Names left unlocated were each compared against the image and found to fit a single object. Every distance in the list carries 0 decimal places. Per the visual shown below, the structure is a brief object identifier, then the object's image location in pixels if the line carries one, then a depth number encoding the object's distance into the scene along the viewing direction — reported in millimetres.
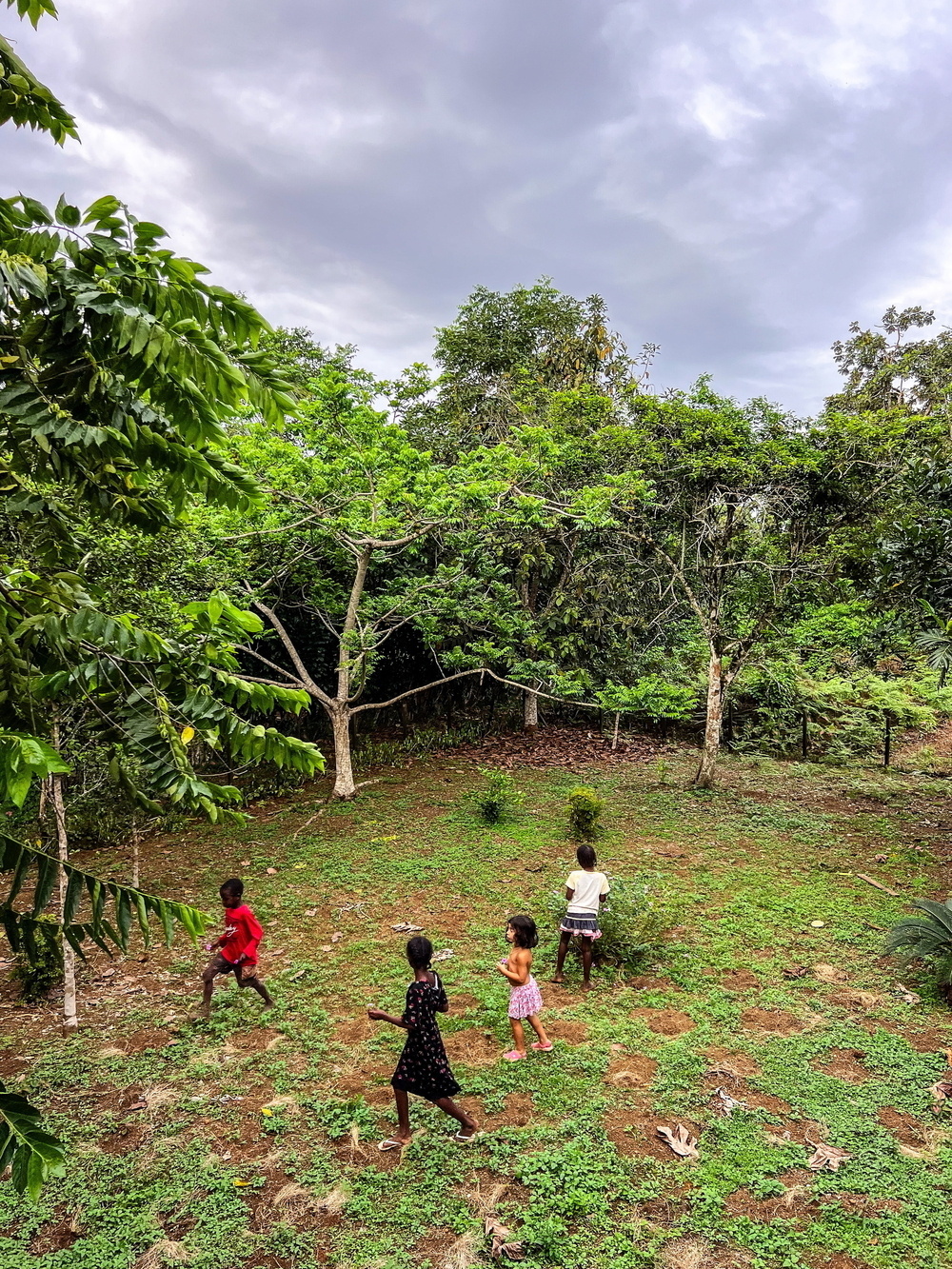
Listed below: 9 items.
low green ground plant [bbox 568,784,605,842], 10391
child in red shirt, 5906
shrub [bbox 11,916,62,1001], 6473
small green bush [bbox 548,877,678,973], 6855
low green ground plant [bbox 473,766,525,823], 11297
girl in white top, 6312
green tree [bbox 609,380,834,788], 11477
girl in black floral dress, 4383
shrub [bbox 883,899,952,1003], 6238
